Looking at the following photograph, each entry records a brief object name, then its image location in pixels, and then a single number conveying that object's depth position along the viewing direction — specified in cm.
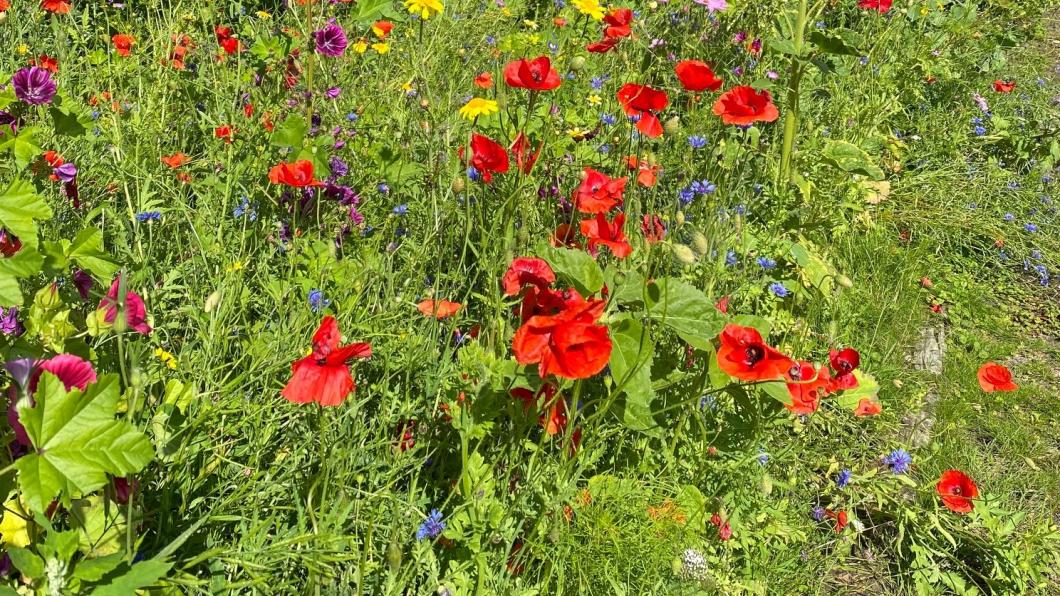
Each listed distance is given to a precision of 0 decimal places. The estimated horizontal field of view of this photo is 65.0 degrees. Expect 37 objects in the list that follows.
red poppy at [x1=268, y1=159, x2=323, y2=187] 192
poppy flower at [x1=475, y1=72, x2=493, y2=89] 264
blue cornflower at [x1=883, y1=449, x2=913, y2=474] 207
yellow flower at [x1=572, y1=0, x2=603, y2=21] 296
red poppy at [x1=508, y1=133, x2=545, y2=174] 181
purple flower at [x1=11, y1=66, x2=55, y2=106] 138
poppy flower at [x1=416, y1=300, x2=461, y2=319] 181
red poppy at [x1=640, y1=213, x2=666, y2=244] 179
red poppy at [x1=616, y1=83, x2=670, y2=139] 194
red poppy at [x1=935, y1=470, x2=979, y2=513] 196
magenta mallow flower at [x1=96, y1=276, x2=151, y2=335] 115
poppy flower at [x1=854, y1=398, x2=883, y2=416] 206
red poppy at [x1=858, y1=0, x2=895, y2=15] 337
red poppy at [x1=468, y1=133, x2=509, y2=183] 179
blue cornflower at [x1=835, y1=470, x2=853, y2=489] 205
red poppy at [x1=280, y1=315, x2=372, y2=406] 114
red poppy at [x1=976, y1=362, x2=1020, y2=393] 227
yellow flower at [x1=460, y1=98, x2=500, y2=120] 224
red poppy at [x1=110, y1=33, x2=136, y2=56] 259
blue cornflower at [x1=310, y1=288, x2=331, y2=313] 186
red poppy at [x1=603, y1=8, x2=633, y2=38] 243
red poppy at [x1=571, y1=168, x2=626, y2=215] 184
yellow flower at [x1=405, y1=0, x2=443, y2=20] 250
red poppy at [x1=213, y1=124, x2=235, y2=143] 221
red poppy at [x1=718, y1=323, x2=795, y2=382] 146
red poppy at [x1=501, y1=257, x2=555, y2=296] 148
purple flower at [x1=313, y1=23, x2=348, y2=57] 235
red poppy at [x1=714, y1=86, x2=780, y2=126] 201
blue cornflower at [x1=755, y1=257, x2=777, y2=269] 230
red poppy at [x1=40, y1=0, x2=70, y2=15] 243
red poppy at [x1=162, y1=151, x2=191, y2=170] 219
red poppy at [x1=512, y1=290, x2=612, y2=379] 128
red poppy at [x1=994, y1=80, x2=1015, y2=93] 406
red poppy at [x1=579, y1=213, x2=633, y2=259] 179
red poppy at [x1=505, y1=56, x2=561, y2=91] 171
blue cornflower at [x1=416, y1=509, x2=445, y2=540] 145
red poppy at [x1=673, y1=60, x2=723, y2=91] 195
